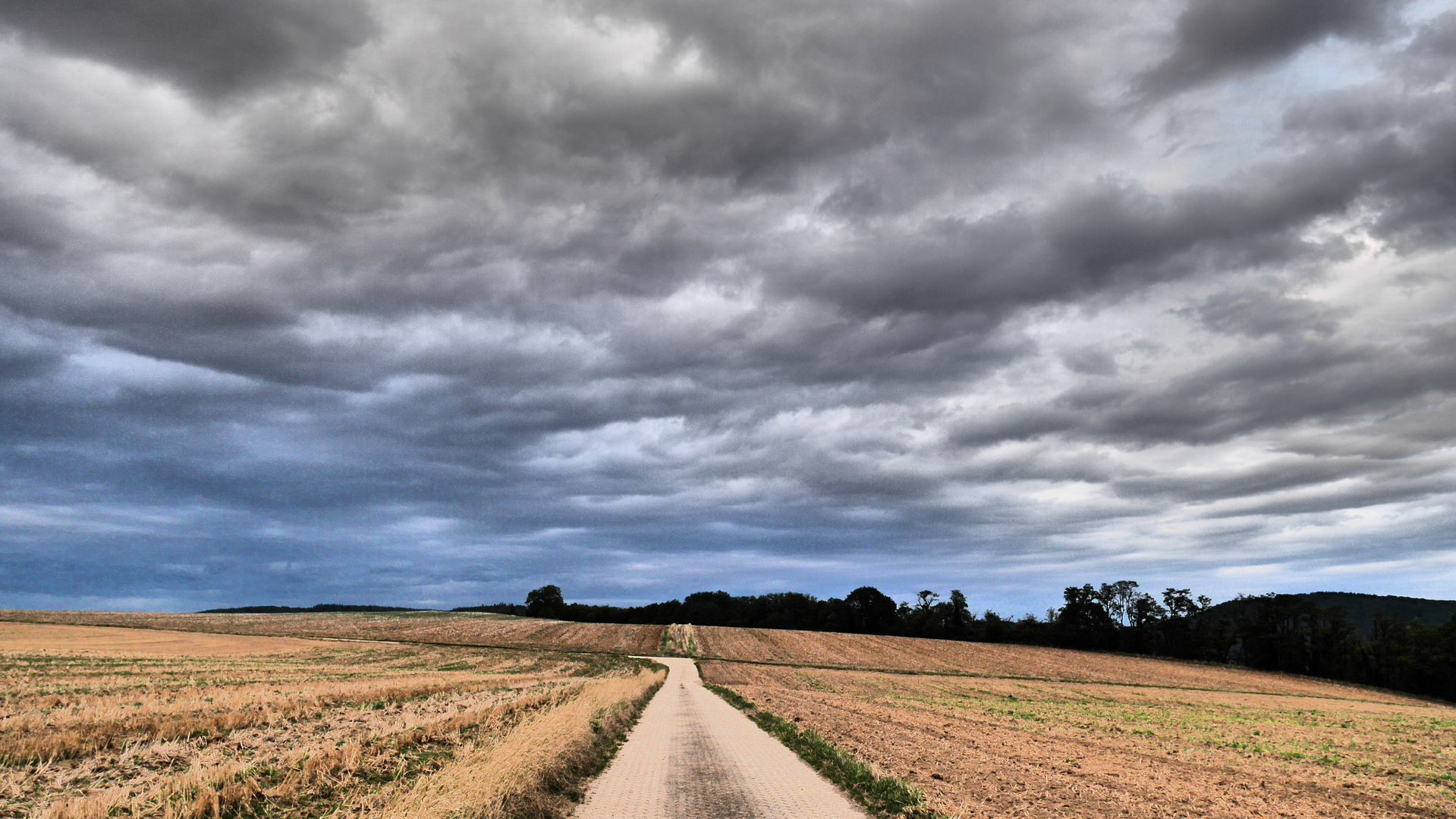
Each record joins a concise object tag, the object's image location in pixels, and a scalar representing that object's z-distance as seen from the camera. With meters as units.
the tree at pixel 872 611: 154.75
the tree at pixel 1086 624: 127.12
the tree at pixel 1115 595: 130.00
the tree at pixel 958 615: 148.62
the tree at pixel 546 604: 176.12
